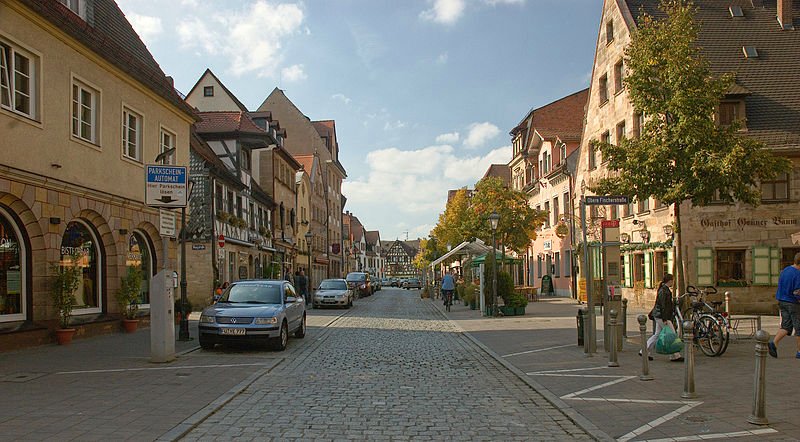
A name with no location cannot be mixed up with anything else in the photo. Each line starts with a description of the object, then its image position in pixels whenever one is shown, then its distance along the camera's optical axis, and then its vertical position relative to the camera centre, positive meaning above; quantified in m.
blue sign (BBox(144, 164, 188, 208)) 12.98 +1.17
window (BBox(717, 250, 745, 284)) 25.73 -0.94
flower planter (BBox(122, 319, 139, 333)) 18.30 -1.95
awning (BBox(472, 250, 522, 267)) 27.80 -0.62
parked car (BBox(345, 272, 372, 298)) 49.91 -2.68
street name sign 12.46 +0.76
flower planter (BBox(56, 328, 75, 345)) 14.88 -1.79
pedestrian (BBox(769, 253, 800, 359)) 11.77 -1.02
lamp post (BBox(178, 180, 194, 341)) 15.71 -1.62
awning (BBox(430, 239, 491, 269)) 32.78 -0.14
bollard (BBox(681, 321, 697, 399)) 8.48 -1.64
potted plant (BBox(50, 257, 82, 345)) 14.91 -0.95
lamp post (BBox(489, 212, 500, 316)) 23.83 +0.68
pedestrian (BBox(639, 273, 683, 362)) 12.21 -1.19
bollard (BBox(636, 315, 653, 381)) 10.10 -1.71
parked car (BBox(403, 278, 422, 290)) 89.82 -4.90
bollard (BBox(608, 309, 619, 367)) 11.61 -1.58
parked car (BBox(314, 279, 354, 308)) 33.16 -2.28
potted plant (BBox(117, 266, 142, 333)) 18.33 -1.19
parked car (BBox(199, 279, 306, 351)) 14.01 -1.37
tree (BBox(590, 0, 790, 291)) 14.49 +2.14
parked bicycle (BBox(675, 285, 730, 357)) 12.45 -1.55
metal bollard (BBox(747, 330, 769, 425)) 6.88 -1.46
